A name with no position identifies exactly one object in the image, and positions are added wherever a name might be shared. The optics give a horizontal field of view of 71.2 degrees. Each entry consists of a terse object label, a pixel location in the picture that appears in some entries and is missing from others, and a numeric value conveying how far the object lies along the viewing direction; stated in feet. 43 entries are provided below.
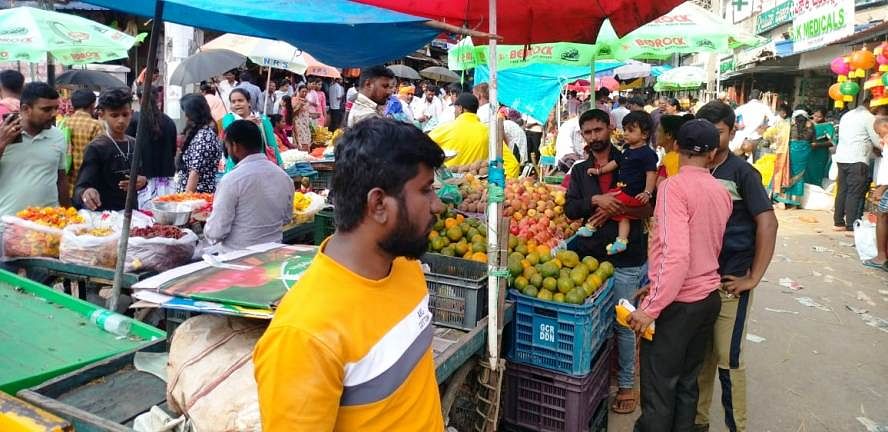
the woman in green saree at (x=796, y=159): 41.29
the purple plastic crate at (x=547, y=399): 11.94
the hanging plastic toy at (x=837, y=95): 35.45
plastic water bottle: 10.04
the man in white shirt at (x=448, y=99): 47.82
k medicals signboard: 28.15
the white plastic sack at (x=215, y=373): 6.70
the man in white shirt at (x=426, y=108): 66.84
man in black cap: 11.10
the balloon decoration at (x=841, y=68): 33.54
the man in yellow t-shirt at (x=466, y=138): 23.85
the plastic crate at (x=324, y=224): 17.97
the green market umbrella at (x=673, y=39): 21.75
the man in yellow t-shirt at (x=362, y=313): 4.45
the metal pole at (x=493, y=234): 10.84
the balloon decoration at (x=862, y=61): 31.17
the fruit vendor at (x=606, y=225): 15.12
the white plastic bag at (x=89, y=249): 13.47
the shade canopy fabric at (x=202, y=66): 29.84
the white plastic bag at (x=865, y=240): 28.22
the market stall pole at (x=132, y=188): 12.11
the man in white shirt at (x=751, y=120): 47.24
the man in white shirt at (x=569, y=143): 33.30
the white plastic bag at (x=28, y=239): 14.11
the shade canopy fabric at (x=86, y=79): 39.27
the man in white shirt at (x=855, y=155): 32.32
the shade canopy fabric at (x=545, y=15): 12.12
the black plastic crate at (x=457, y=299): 11.37
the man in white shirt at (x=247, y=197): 13.12
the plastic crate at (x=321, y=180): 26.20
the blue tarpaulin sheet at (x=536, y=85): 37.04
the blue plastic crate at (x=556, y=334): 11.84
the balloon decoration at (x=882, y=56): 27.84
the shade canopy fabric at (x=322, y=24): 9.95
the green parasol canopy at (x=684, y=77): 59.57
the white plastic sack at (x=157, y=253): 13.38
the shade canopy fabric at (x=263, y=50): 29.86
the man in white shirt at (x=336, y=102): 66.49
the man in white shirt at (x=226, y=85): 44.24
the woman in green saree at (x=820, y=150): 41.37
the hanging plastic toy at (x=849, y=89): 33.94
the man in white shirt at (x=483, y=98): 34.17
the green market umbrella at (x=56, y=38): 24.18
